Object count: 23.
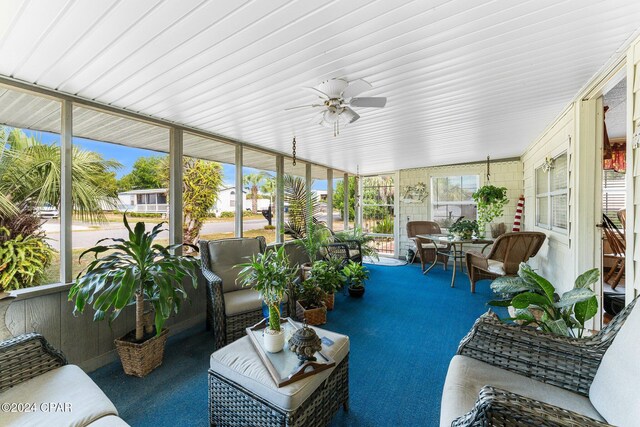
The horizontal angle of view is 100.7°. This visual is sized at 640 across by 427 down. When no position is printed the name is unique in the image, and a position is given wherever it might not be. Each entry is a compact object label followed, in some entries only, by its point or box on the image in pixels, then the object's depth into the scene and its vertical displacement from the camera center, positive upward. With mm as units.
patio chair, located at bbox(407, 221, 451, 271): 5766 -472
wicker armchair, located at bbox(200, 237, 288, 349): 2432 -844
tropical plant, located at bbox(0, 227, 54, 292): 2010 -386
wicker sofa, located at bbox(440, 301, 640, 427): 859 -716
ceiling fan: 1910 +848
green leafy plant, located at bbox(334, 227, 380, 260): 5300 -578
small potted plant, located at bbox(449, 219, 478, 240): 4367 -336
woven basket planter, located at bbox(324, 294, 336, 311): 3322 -1169
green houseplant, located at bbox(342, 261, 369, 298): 3869 -1005
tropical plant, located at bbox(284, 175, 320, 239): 4562 +66
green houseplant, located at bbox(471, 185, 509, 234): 4500 +132
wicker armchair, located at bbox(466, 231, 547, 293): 3477 -569
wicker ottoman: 1288 -968
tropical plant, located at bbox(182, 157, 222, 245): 3244 +213
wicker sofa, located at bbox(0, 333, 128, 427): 1090 -838
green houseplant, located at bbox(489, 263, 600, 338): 1492 -563
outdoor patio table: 4238 -500
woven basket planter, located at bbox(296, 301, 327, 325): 2938 -1177
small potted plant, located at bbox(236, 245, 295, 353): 1581 -507
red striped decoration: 5062 -86
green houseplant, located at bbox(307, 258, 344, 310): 3166 -828
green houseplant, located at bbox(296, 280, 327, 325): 2973 -1069
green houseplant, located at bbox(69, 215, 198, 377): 1963 -568
